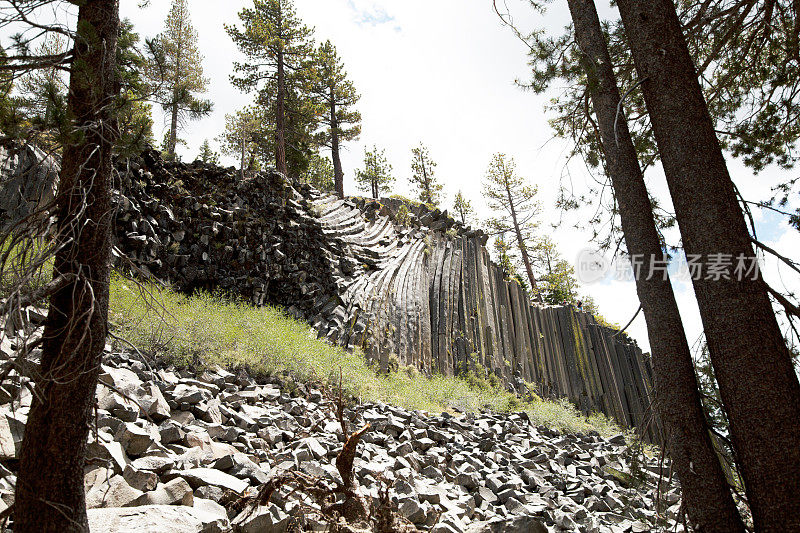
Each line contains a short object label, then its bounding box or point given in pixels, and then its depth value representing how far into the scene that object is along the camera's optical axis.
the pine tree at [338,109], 20.38
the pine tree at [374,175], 26.73
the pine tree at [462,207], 29.16
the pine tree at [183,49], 20.11
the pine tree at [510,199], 26.19
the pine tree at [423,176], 28.09
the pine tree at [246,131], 18.94
